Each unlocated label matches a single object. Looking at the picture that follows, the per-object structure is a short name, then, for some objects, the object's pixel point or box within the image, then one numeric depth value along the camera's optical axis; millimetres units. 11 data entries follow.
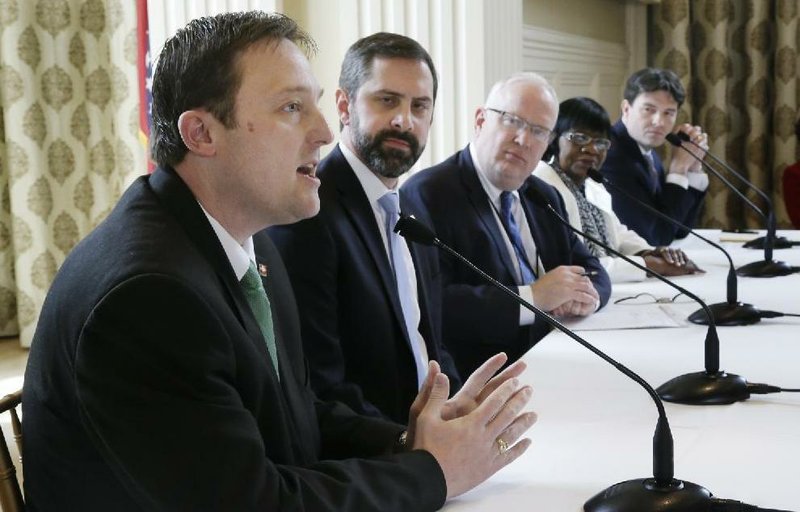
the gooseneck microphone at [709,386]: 1510
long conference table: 1155
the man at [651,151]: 4012
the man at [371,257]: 1813
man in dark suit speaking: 958
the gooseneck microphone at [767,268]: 2854
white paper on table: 2166
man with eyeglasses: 2324
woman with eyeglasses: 3068
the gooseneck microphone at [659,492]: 1032
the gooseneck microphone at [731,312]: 2137
